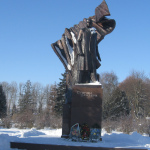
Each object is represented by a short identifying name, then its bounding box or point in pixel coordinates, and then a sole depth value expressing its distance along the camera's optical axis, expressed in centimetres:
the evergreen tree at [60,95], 2883
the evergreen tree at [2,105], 2373
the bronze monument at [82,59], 919
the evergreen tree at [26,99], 3978
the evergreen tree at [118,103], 2943
